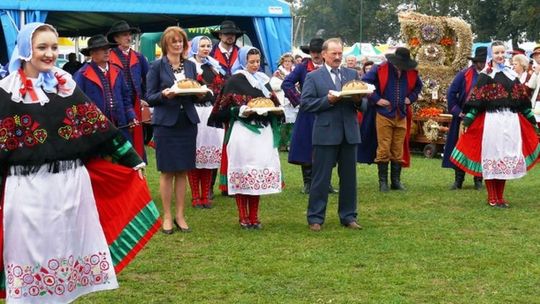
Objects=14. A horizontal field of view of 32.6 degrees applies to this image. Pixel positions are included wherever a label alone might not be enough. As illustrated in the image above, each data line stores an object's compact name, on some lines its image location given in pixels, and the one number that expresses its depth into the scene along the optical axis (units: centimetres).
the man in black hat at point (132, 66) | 966
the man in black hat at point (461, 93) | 1113
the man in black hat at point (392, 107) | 1134
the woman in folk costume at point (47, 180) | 493
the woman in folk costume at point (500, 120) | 954
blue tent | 1323
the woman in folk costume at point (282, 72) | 1480
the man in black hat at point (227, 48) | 1054
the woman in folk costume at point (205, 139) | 1009
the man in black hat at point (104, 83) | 880
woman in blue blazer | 827
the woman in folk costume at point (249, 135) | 837
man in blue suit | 827
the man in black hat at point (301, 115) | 1080
